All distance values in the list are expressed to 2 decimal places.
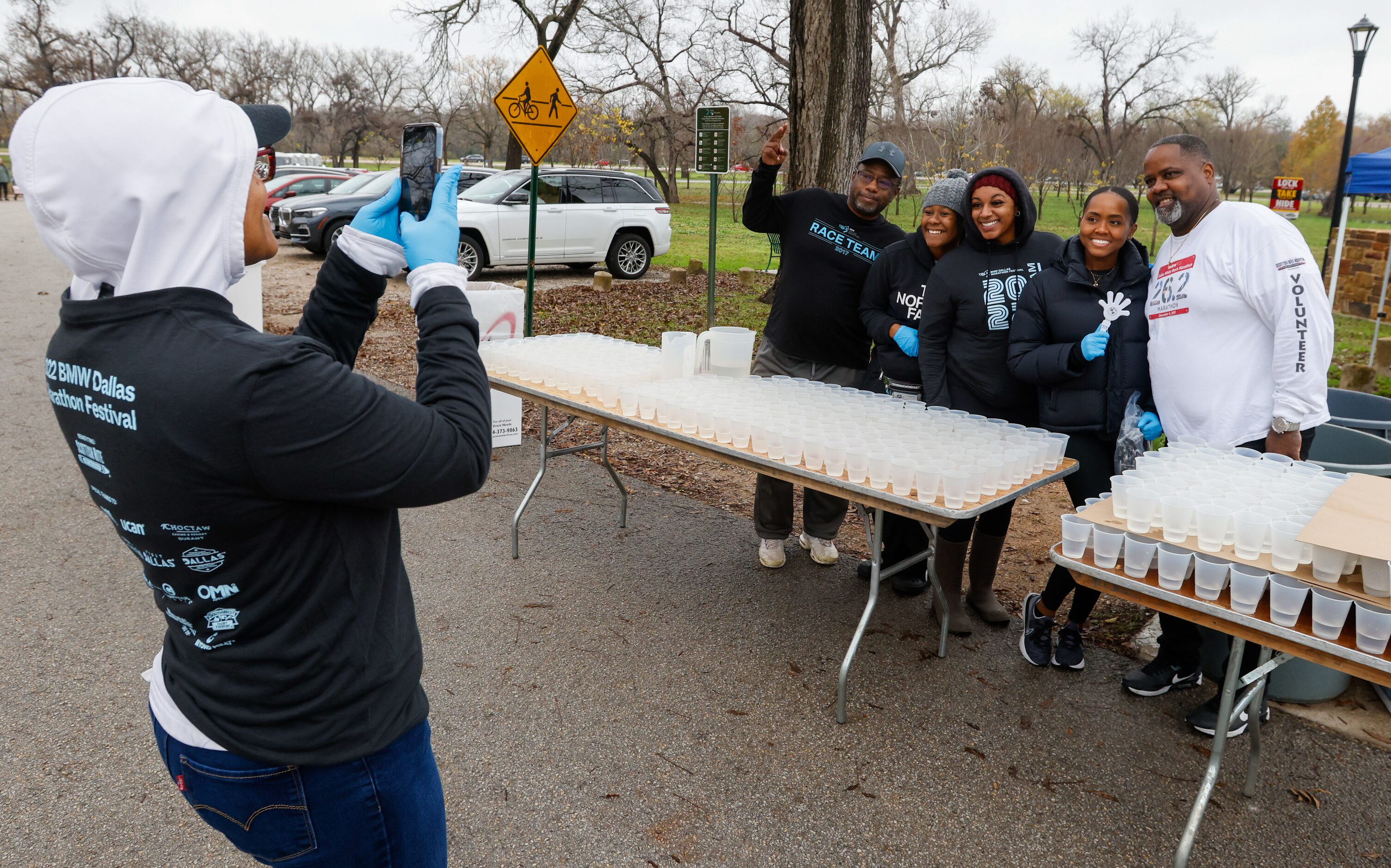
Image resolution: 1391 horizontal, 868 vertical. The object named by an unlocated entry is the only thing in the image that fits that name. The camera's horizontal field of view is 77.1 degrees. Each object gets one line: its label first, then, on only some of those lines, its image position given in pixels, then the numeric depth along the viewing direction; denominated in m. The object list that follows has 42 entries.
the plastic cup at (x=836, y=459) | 3.05
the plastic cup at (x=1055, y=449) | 3.22
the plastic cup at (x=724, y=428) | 3.40
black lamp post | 14.18
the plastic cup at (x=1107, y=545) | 2.41
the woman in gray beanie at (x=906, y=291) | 4.00
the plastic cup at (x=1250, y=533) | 2.29
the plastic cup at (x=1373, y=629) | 1.97
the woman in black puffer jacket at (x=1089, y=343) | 3.40
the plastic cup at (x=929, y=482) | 2.79
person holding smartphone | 1.11
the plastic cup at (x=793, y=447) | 3.17
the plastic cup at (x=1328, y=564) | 2.16
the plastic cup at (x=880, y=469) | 2.93
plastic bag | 3.31
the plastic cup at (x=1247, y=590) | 2.16
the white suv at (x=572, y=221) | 13.88
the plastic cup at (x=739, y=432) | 3.36
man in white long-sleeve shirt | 2.90
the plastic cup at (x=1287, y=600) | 2.13
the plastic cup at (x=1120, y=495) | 2.54
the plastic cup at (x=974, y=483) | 2.81
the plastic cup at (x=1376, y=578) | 2.07
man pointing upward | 4.36
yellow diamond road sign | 6.86
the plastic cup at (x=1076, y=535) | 2.48
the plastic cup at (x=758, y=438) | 3.30
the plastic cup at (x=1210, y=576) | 2.24
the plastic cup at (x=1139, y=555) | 2.35
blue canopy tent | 10.25
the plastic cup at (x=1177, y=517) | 2.38
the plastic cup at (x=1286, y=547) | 2.24
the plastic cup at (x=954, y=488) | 2.77
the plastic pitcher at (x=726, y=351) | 4.38
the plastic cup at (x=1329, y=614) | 2.06
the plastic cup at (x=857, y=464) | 2.98
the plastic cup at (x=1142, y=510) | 2.45
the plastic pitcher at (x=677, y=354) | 4.27
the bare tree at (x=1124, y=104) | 36.66
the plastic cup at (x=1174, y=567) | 2.30
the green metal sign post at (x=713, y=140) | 6.69
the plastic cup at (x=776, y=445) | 3.22
